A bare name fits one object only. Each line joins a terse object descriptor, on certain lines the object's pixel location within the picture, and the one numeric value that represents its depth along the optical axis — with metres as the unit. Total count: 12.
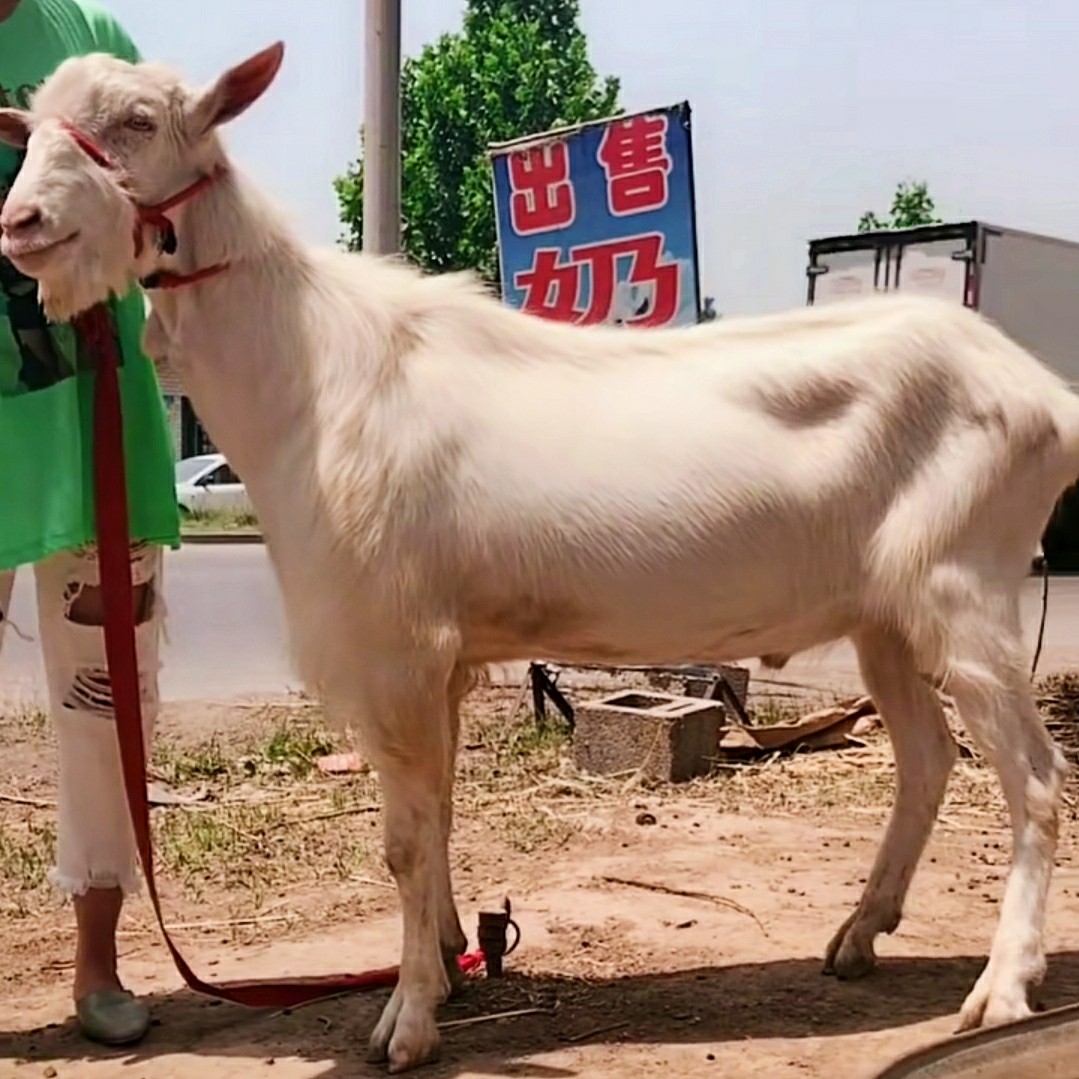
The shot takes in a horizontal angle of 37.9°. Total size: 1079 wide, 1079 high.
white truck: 14.48
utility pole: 6.85
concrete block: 5.93
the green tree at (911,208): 44.31
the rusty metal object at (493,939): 3.77
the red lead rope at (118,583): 3.36
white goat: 3.18
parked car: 23.77
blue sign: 6.97
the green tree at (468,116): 33.22
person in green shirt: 3.38
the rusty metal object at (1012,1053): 2.48
